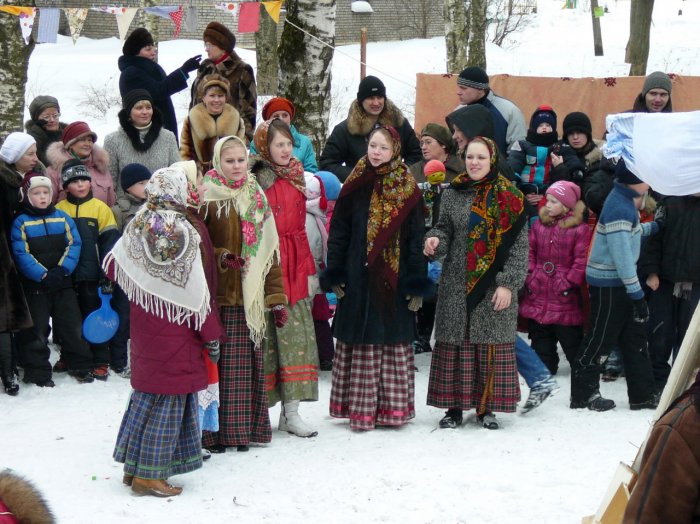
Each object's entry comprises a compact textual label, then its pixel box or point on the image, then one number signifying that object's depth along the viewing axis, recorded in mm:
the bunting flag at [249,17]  10953
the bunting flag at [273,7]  11094
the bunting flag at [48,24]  10641
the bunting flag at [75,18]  12000
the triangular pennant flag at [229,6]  11273
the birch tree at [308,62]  10336
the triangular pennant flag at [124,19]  10875
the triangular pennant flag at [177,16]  11406
